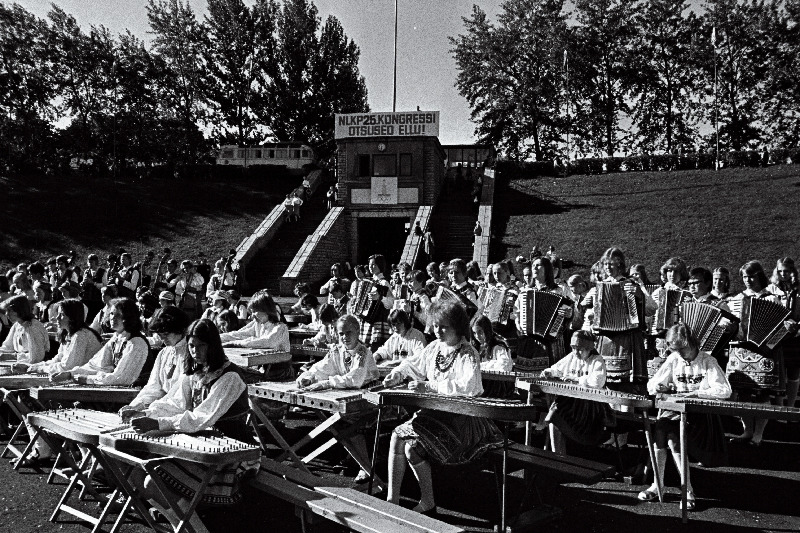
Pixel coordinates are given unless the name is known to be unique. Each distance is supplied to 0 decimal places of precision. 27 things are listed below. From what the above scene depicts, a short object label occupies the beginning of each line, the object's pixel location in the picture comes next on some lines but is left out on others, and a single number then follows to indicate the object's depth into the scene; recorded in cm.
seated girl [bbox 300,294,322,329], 1092
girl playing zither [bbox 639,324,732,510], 560
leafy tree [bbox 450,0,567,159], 4681
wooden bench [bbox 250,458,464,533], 389
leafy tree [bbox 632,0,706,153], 4709
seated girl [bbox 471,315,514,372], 698
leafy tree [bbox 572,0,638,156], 4725
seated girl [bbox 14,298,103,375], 700
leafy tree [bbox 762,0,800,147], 4350
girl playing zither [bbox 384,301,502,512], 502
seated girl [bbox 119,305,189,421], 547
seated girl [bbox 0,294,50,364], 780
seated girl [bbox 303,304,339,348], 880
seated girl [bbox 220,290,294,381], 775
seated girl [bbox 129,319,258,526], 452
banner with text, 2942
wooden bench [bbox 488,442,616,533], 483
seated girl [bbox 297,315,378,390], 603
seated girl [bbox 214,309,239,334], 960
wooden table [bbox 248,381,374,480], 550
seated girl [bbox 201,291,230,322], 1026
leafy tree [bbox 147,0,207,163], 4775
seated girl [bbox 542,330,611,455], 623
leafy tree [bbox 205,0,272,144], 5094
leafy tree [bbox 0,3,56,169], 4081
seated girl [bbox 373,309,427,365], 785
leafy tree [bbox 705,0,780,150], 4444
